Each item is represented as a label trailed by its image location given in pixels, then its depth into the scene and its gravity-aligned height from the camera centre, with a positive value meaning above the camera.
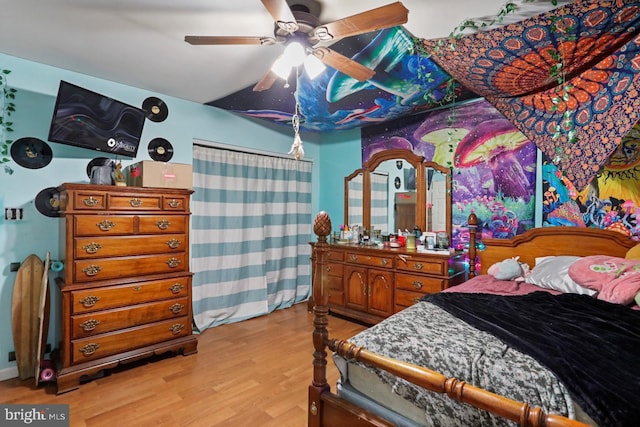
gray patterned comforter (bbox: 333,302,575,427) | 1.16 -0.62
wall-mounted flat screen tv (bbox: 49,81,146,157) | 2.42 +0.74
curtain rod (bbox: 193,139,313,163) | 3.59 +0.77
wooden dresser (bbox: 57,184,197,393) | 2.36 -0.53
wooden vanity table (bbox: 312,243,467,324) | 3.14 -0.69
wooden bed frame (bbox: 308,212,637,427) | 0.98 -0.57
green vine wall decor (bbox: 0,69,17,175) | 2.47 +0.73
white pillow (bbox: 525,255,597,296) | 2.28 -0.48
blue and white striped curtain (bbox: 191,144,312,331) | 3.62 -0.27
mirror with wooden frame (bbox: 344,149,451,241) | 3.61 +0.22
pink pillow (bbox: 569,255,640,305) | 2.00 -0.42
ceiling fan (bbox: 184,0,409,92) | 1.46 +0.92
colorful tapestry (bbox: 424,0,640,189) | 1.56 +0.84
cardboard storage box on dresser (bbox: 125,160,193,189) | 2.75 +0.33
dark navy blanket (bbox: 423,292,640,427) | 1.06 -0.57
